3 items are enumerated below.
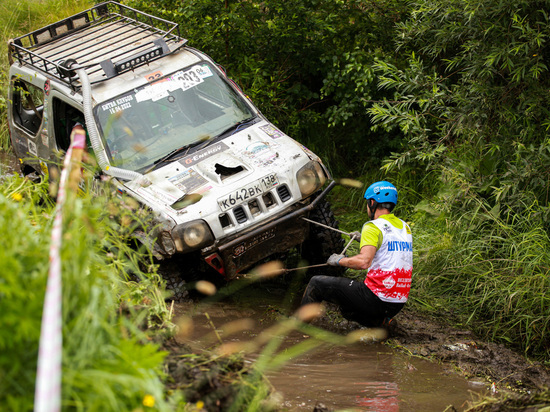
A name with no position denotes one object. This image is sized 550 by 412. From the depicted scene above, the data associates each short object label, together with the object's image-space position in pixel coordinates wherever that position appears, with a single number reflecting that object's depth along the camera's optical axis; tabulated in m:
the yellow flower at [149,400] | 6.42
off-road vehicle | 9.60
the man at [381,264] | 9.39
